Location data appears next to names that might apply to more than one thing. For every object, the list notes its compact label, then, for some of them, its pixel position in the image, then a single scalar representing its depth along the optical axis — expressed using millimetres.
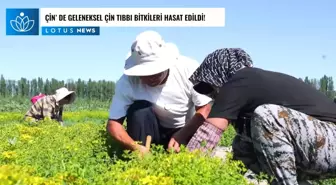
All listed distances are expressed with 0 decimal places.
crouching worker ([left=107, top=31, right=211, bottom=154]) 3949
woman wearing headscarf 3273
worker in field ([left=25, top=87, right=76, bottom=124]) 9709
